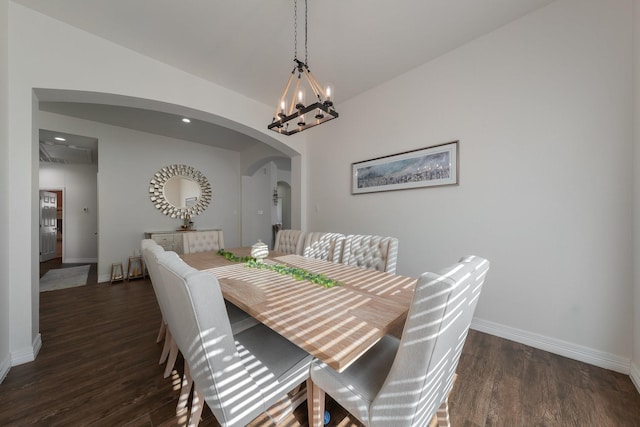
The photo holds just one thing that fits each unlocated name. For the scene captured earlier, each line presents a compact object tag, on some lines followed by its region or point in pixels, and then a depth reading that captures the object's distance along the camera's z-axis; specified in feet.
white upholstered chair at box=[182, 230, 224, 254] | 9.19
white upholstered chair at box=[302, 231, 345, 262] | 7.56
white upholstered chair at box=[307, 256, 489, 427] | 2.11
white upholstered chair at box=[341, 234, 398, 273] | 6.35
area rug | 11.30
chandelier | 4.88
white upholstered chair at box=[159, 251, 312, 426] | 2.60
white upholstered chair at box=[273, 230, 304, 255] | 8.74
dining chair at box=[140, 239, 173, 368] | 4.37
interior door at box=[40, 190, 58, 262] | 17.32
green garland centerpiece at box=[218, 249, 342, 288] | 4.55
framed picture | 7.43
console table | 12.79
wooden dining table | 2.57
